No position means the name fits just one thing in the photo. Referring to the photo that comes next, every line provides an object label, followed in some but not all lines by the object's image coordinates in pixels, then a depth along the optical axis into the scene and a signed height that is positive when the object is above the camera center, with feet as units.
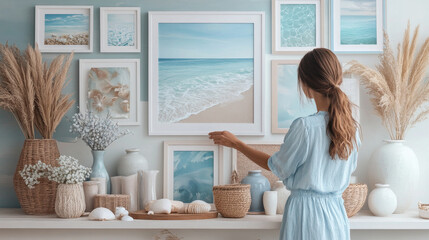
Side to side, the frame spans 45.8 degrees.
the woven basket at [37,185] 9.46 -1.19
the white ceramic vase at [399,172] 9.71 -0.97
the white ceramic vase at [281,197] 9.57 -1.43
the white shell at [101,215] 8.73 -1.61
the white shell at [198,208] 9.11 -1.56
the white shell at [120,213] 8.92 -1.61
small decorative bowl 9.11 -1.61
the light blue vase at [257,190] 9.59 -1.30
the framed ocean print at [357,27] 10.37 +1.93
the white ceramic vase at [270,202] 9.34 -1.48
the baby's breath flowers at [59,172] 9.04 -0.93
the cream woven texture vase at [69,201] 8.90 -1.41
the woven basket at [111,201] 9.25 -1.45
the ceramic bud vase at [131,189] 9.66 -1.29
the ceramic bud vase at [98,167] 9.77 -0.88
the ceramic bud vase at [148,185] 9.73 -1.22
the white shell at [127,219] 8.72 -1.68
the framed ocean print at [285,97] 10.32 +0.49
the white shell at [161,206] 9.05 -1.53
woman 7.15 -0.53
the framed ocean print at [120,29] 10.31 +1.88
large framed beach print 10.26 +1.00
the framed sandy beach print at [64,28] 10.32 +1.90
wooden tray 8.84 -1.66
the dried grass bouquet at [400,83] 9.78 +0.75
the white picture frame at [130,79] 10.29 +0.86
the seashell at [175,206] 9.23 -1.54
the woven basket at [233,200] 8.96 -1.39
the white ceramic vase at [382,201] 9.32 -1.47
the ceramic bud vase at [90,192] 9.42 -1.31
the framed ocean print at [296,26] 10.36 +1.95
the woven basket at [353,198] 9.09 -1.38
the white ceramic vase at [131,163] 9.88 -0.81
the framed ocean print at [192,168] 10.23 -0.95
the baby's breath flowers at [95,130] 9.73 -0.17
